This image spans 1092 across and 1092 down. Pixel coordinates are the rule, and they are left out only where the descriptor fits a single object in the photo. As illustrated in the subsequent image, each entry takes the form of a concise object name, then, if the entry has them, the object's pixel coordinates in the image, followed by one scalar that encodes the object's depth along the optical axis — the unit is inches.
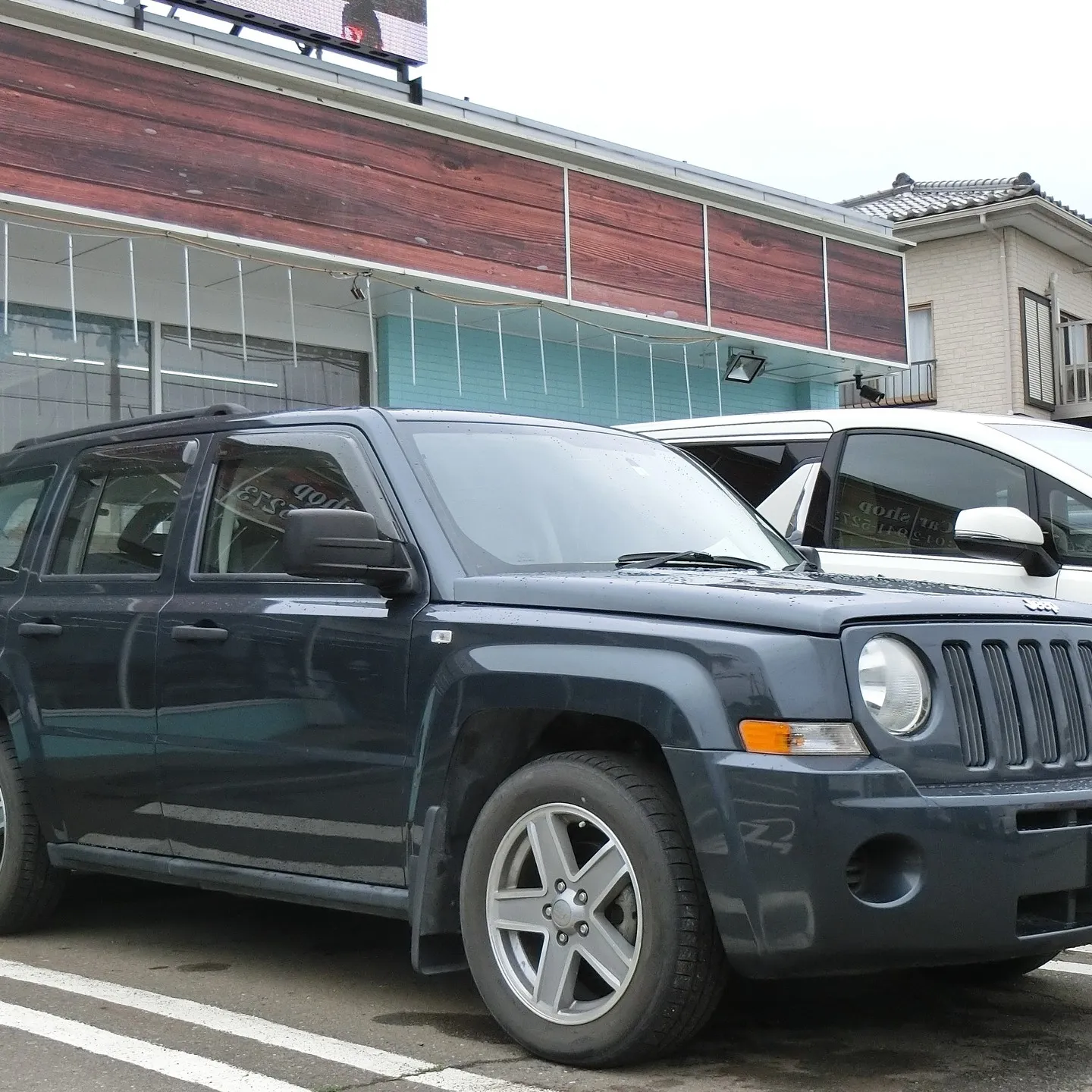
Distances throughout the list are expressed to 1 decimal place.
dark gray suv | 139.9
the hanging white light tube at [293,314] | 466.9
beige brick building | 960.9
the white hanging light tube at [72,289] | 409.8
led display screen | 473.7
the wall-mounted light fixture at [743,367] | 597.0
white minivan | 248.1
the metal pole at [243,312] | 451.0
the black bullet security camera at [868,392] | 660.1
